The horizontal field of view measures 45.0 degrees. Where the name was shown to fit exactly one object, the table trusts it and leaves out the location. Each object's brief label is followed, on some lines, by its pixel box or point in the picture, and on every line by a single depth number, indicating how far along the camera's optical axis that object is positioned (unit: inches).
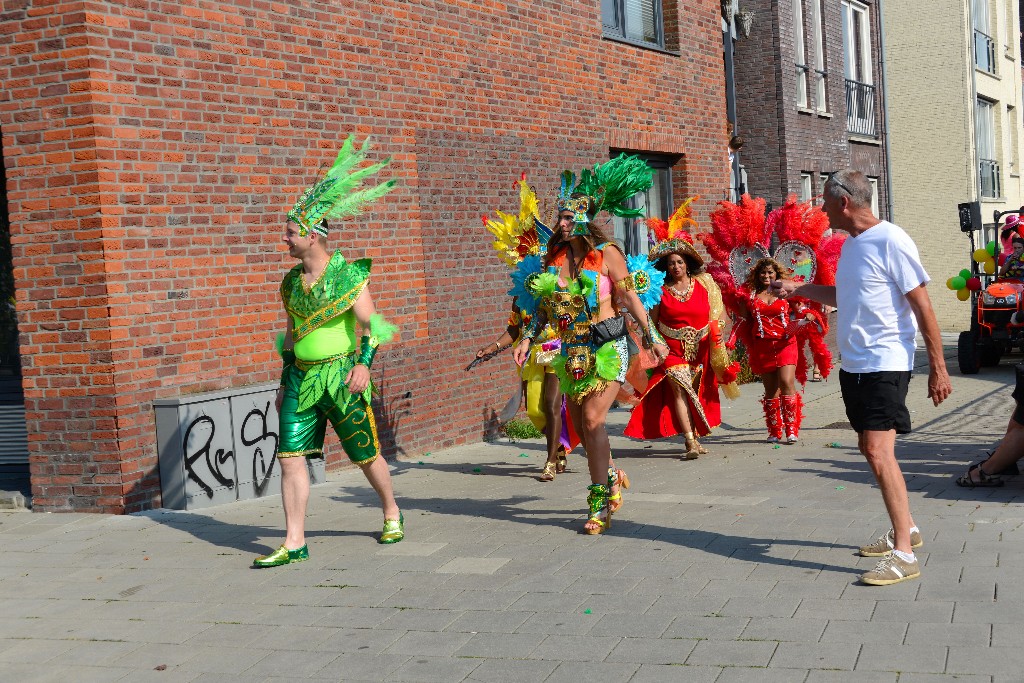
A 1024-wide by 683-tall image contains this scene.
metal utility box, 335.6
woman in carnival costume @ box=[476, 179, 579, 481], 346.3
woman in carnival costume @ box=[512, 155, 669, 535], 286.4
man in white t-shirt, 230.8
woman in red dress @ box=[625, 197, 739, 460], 421.1
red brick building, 326.6
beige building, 1114.7
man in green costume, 269.6
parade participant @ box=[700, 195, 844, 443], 432.1
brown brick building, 807.7
